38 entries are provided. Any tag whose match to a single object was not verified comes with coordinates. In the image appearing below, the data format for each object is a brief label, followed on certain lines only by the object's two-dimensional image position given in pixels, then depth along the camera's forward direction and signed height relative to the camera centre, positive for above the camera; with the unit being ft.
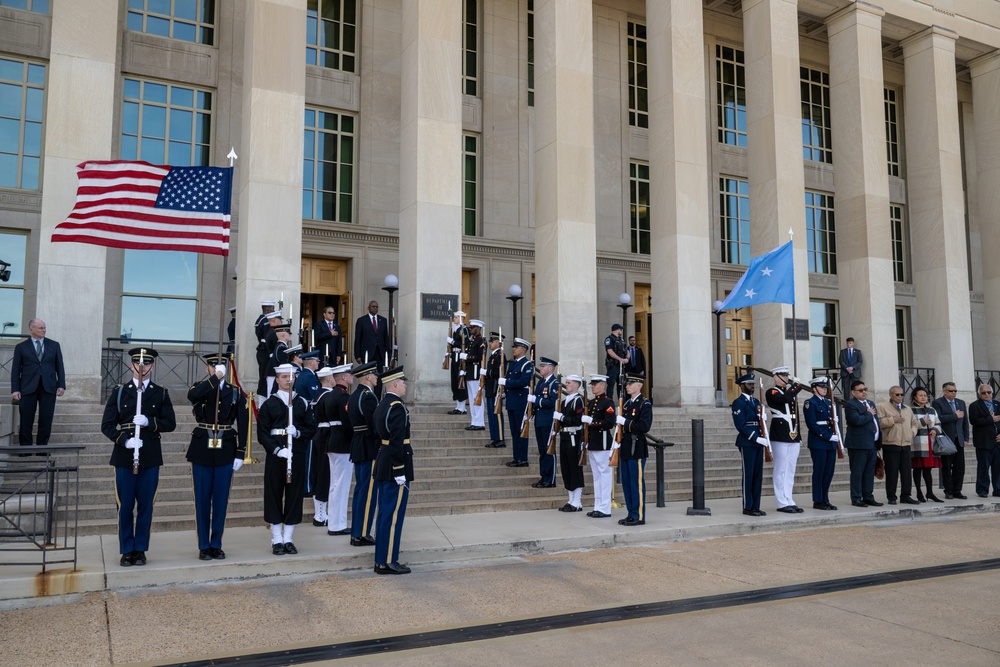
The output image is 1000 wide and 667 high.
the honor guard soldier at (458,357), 49.11 +2.95
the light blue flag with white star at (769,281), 51.65 +8.00
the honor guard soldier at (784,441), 40.22 -1.83
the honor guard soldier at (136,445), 26.05 -1.33
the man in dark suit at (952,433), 47.01 -1.71
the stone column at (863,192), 69.36 +18.75
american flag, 37.81 +9.49
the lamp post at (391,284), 60.95 +9.26
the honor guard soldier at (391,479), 26.76 -2.47
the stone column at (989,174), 81.56 +23.72
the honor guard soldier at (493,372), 46.08 +1.92
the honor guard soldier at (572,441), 38.22 -1.73
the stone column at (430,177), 52.90 +15.48
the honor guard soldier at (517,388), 43.47 +0.93
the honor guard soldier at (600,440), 37.17 -1.64
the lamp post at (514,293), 67.41 +9.39
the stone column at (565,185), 56.95 +16.00
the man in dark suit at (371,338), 51.83 +4.38
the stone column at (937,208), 74.64 +18.64
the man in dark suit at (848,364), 64.49 +3.29
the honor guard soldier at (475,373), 47.01 +1.88
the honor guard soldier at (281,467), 28.14 -2.21
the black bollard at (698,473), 38.19 -3.27
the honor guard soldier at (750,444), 39.01 -1.93
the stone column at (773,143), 65.46 +21.79
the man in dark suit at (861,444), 42.80 -2.14
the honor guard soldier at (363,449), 29.84 -1.66
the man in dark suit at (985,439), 47.26 -2.05
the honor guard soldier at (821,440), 41.24 -1.84
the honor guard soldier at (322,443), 33.09 -1.60
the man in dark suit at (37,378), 36.27 +1.25
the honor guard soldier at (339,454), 31.99 -1.95
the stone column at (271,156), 48.34 +15.27
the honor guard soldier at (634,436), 36.14 -1.46
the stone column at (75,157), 44.01 +14.00
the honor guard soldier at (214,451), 27.12 -1.57
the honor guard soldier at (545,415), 41.49 -0.54
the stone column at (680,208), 60.85 +15.24
